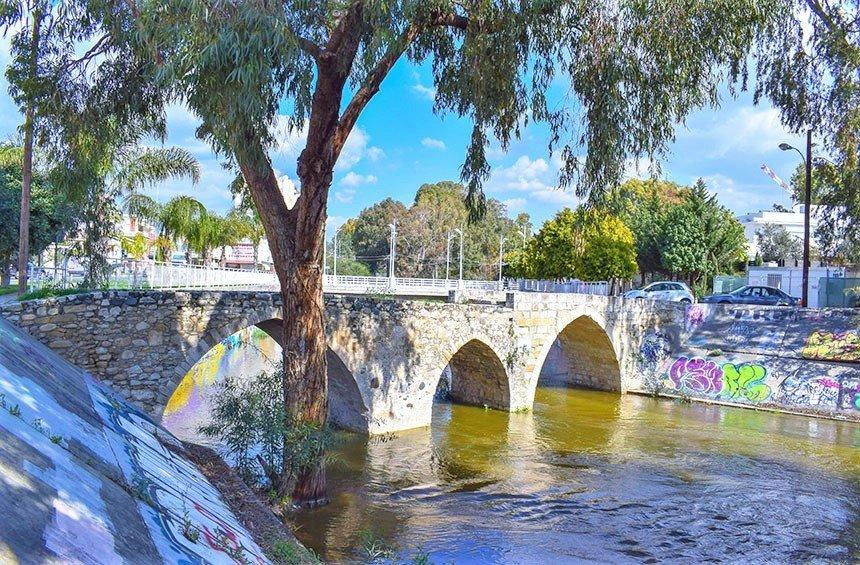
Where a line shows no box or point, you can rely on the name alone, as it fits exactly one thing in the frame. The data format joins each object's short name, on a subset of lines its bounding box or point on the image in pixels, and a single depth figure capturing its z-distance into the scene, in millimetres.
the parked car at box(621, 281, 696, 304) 28797
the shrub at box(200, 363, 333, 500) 9234
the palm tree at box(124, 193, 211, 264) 26672
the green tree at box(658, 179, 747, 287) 37000
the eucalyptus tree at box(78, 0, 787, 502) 7449
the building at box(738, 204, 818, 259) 54844
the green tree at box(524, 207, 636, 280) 35500
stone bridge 10797
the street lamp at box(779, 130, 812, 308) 20739
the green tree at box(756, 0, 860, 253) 10641
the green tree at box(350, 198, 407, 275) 58156
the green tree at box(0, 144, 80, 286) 19672
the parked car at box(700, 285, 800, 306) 26844
